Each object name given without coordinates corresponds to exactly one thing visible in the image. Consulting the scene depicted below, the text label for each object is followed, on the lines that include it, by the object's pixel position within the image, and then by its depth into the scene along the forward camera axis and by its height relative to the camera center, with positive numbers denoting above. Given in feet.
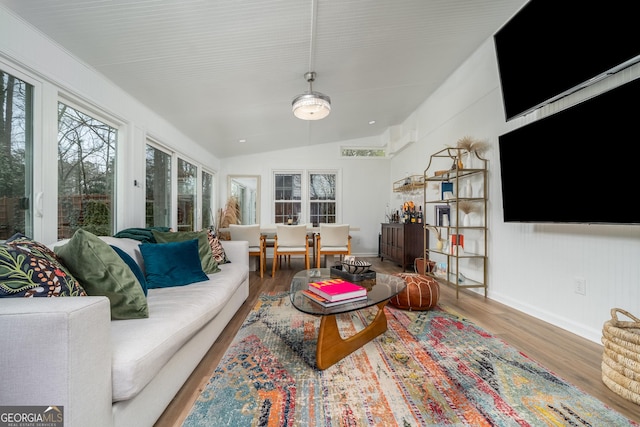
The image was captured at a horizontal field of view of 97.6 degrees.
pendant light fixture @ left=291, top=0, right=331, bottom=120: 10.15 +4.06
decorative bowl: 7.49 -1.40
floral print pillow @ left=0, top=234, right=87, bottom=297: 3.36 -0.75
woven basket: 4.59 -2.46
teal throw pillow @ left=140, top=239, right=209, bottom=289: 6.84 -1.26
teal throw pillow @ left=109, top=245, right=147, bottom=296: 5.54 -1.03
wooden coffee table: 5.37 -2.11
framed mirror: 22.04 +1.71
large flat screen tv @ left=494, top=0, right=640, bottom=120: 5.65 +3.95
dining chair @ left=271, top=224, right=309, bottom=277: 14.78 -1.39
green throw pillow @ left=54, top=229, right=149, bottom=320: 4.32 -0.92
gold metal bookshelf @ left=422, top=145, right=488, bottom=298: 10.73 -0.10
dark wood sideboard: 15.78 -1.63
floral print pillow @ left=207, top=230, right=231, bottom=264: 9.30 -1.16
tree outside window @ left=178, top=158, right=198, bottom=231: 14.90 +1.20
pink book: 5.58 -1.55
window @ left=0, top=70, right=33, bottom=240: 5.87 +1.31
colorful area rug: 4.24 -3.07
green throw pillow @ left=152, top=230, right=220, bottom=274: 8.09 -0.78
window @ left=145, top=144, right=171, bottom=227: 11.63 +1.22
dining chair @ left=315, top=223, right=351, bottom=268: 15.15 -1.39
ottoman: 8.83 -2.57
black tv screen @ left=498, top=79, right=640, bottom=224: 5.60 +1.23
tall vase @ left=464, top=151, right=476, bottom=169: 11.23 +2.22
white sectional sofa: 2.69 -1.67
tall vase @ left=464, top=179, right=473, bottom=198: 11.00 +0.98
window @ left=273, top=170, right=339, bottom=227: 22.45 +1.42
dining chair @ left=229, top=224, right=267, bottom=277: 14.34 -1.14
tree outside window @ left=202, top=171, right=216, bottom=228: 18.84 +0.98
